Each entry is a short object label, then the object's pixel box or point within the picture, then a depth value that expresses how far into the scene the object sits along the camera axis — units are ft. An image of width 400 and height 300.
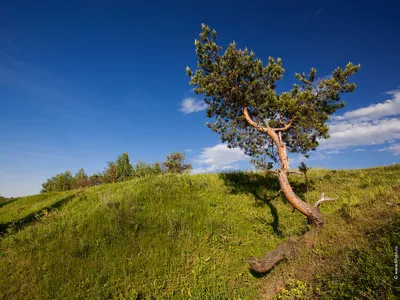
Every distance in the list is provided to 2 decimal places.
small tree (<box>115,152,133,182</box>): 173.17
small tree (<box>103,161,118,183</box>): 155.94
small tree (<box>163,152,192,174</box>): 184.55
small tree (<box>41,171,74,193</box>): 179.24
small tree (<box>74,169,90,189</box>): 176.90
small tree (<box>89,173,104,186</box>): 172.20
